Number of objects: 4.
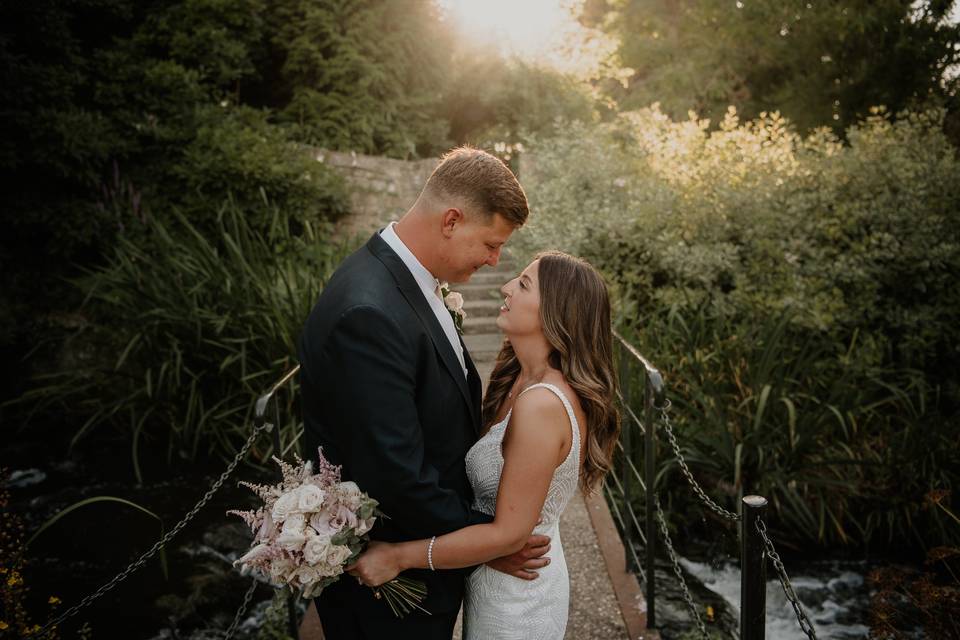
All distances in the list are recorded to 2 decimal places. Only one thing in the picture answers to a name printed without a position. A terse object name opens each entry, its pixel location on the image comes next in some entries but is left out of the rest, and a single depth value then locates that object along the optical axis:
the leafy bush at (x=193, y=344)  5.35
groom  1.48
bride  1.72
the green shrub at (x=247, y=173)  7.57
